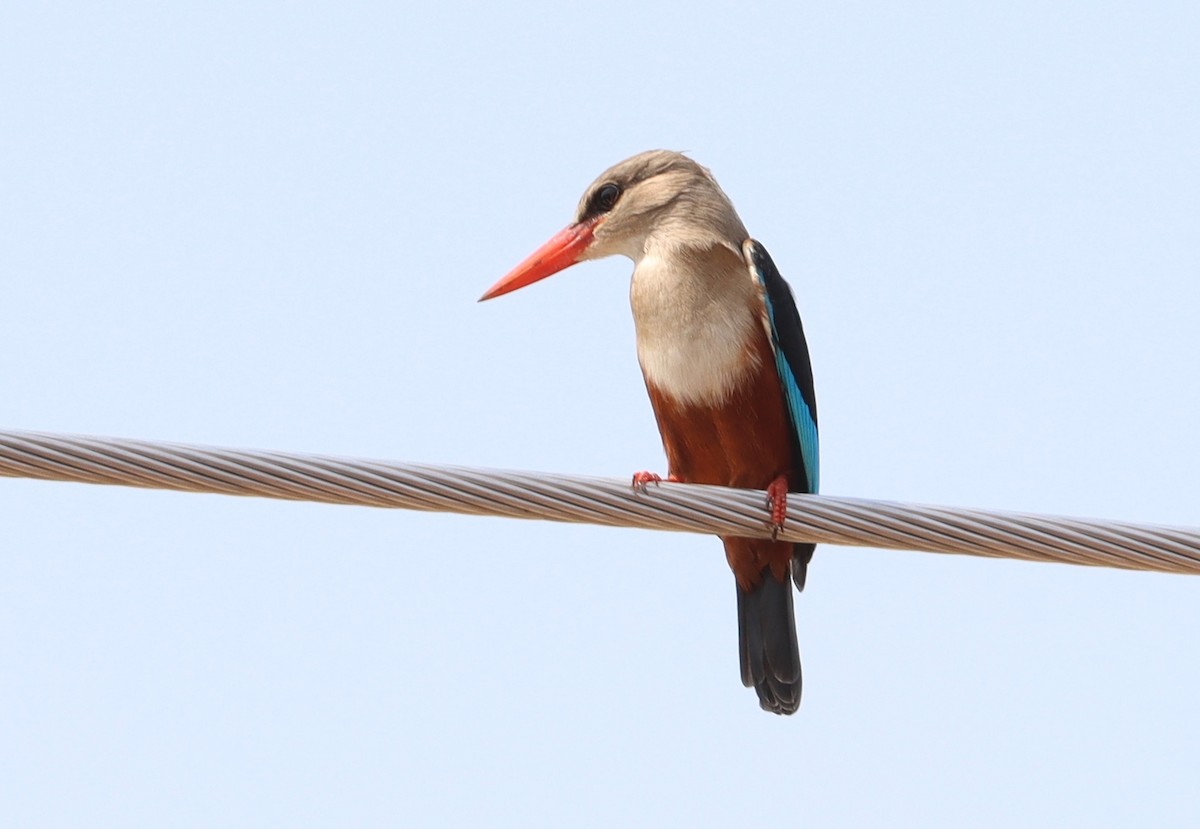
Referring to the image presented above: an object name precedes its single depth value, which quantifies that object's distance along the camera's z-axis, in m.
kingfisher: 8.37
